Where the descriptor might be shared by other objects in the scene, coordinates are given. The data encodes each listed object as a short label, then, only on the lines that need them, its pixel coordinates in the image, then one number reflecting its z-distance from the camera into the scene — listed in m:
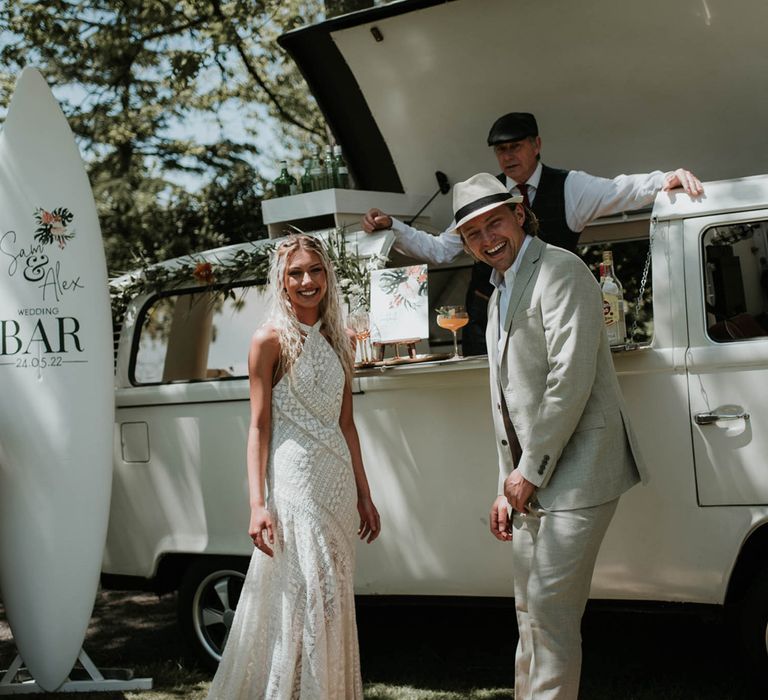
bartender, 4.51
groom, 3.16
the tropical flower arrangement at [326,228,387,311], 4.38
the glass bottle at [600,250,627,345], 3.82
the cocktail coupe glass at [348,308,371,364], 4.26
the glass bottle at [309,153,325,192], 5.02
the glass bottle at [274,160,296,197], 5.07
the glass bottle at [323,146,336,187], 5.03
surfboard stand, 4.64
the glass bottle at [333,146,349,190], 5.05
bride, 3.53
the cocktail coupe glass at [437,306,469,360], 4.11
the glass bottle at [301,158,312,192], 5.02
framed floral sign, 4.17
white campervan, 3.77
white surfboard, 4.64
